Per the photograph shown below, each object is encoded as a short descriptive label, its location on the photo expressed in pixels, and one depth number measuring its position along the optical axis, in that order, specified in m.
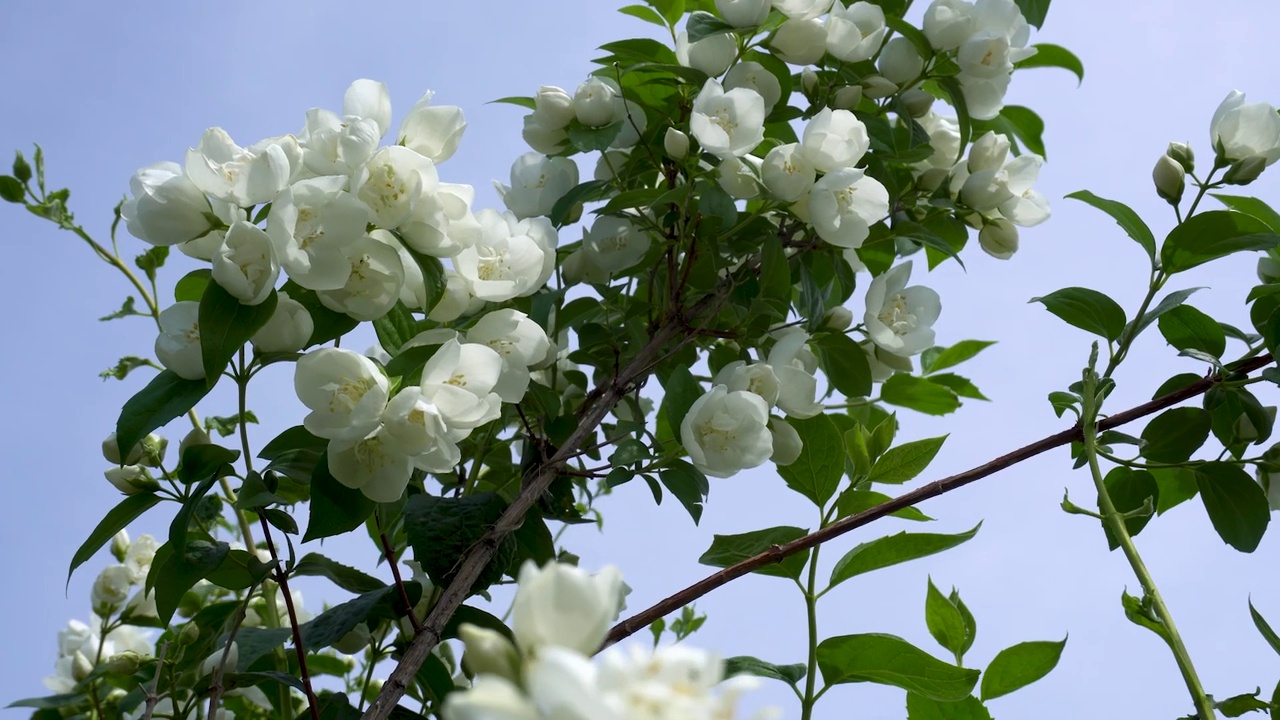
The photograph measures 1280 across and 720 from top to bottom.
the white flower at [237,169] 1.21
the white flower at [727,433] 1.27
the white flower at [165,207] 1.21
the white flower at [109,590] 1.48
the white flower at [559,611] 0.75
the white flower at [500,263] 1.25
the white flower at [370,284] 1.22
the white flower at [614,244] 1.35
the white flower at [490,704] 0.64
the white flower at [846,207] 1.30
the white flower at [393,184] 1.21
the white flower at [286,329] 1.22
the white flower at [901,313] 1.35
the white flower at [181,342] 1.22
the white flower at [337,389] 1.19
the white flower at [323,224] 1.20
